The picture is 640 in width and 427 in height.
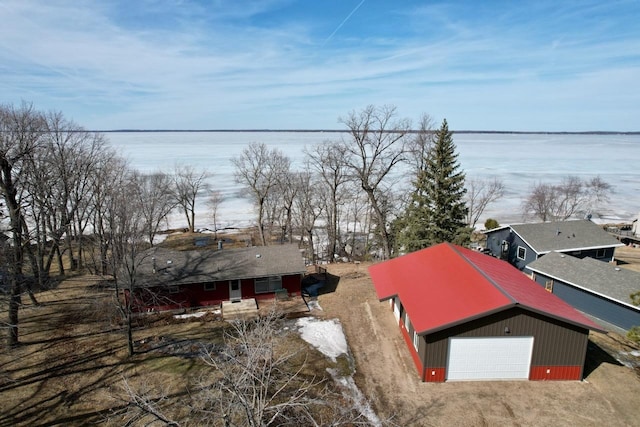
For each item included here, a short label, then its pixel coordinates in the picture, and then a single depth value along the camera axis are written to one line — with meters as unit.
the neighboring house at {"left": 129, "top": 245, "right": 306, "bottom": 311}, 22.61
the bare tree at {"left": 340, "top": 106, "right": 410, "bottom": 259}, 29.80
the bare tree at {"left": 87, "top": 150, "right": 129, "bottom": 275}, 21.05
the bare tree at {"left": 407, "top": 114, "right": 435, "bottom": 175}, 35.44
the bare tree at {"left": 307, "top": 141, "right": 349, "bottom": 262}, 34.44
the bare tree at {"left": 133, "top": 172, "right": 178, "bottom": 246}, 35.78
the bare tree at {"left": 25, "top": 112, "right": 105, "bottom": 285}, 25.67
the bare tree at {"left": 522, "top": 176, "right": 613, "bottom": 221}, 48.09
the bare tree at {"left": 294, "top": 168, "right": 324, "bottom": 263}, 38.94
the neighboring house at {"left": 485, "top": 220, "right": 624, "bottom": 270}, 30.14
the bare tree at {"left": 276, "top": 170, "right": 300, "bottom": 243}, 40.06
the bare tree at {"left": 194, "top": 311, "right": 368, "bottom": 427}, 7.83
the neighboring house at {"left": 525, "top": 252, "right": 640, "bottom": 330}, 20.72
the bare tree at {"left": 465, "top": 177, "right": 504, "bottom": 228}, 48.87
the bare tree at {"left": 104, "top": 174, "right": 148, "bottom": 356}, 17.16
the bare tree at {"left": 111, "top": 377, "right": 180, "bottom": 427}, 12.99
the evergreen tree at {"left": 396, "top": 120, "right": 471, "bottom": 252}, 29.48
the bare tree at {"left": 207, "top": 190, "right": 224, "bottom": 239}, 52.11
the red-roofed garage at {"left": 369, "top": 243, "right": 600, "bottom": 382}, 15.00
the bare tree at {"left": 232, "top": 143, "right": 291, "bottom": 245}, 38.78
